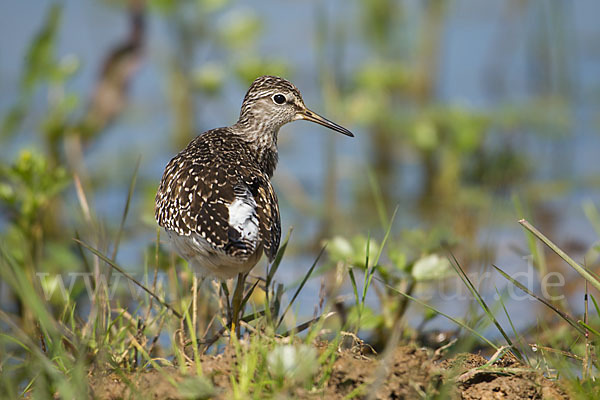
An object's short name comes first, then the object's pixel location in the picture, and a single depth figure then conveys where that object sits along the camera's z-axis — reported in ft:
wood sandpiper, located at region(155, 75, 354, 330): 23.39
